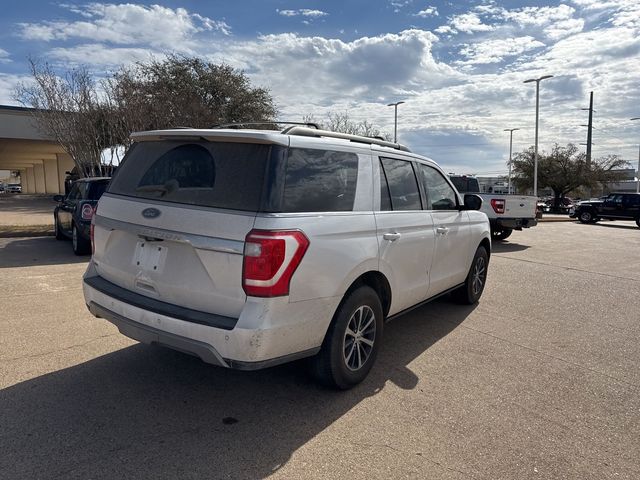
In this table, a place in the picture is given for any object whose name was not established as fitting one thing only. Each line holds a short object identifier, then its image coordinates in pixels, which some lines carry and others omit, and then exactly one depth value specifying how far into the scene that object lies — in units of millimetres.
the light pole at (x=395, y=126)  34766
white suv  2930
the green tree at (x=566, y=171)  48469
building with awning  29797
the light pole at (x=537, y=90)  32344
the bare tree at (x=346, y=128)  31328
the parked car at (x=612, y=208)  25516
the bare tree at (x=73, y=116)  16766
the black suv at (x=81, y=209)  9156
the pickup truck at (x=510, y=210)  13141
